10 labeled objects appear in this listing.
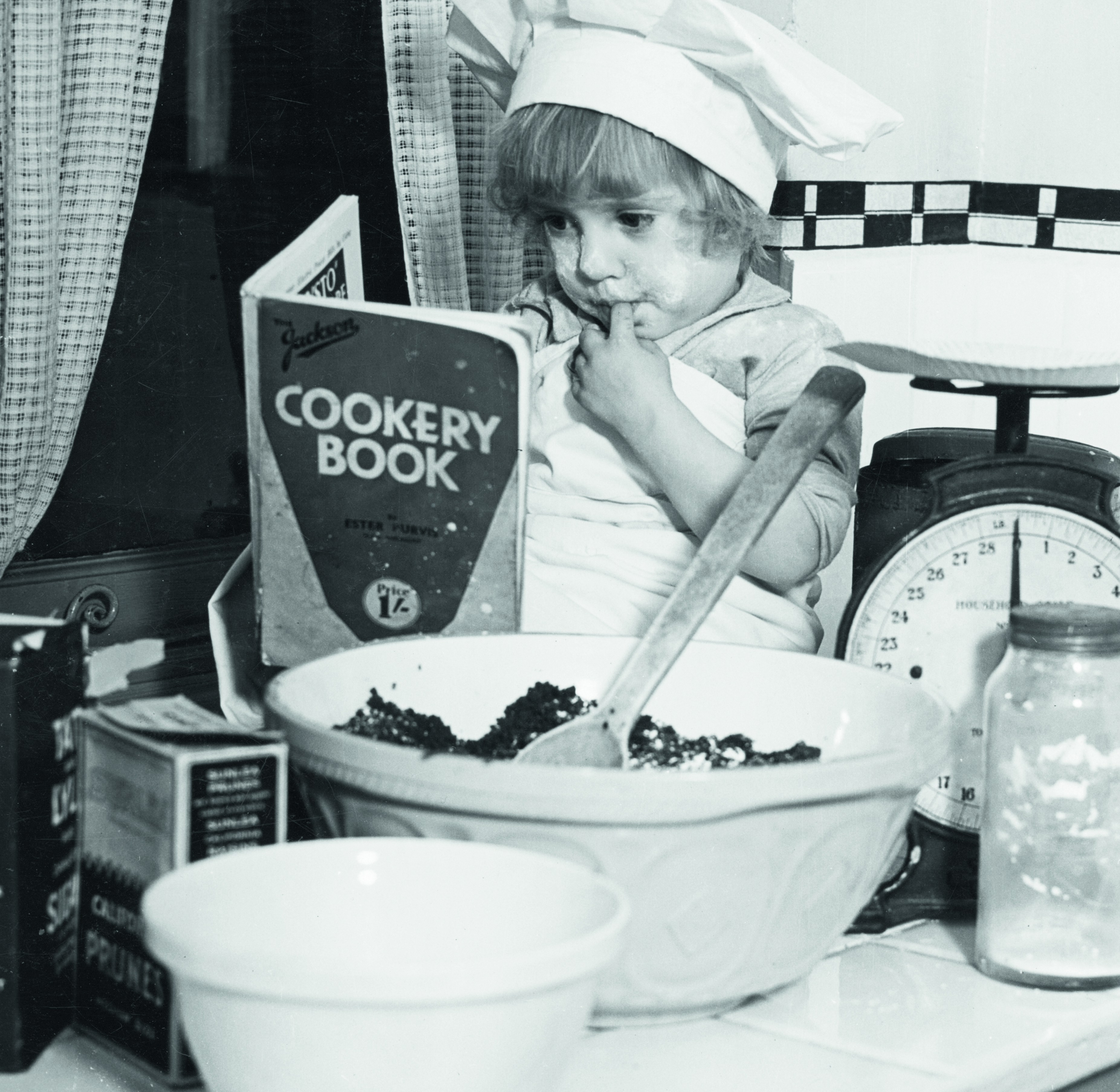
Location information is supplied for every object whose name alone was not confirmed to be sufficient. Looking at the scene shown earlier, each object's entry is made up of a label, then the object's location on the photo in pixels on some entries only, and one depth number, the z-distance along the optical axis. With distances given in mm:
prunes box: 1606
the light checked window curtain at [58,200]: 2029
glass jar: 1714
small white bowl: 1484
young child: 1964
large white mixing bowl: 1591
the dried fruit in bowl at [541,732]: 1703
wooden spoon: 1687
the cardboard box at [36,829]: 1620
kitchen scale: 1791
